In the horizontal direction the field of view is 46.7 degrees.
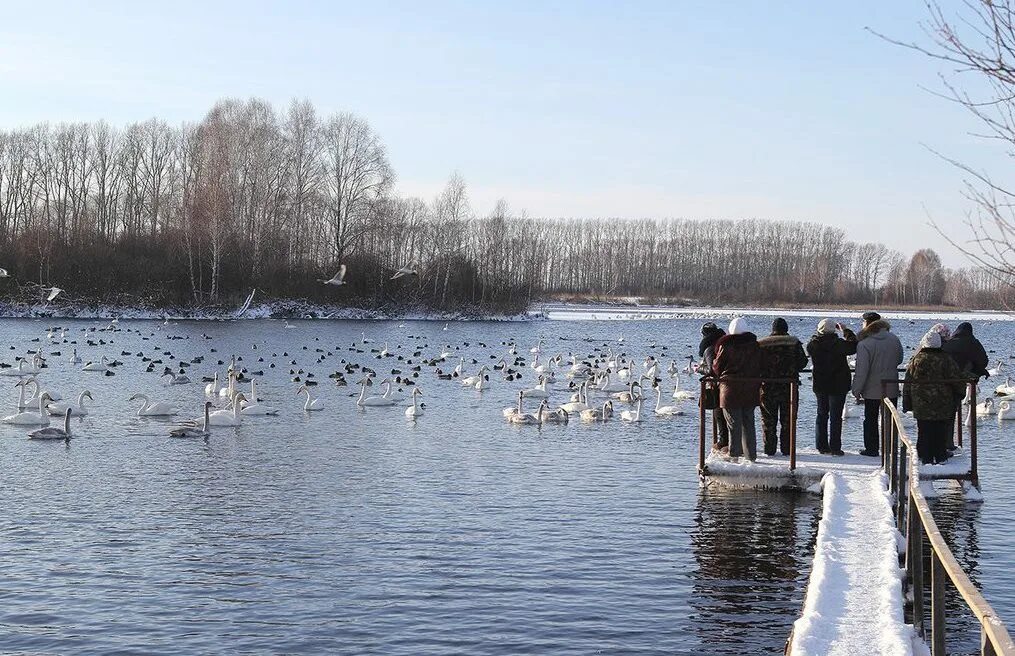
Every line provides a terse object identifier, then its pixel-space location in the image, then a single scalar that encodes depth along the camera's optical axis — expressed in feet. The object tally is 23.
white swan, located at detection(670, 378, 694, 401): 92.48
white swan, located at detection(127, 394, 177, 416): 77.30
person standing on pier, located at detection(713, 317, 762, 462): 45.39
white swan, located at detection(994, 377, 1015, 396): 102.59
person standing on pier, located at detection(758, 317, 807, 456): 46.19
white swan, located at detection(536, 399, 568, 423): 77.36
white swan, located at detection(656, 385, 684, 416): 81.05
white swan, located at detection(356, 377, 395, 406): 89.86
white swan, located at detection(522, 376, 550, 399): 95.55
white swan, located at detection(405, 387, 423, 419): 80.74
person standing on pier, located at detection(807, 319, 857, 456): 46.65
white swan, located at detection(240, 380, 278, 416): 80.79
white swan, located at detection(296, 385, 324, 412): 84.69
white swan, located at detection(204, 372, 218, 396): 96.94
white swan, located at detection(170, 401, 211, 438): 68.23
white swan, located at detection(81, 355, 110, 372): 116.98
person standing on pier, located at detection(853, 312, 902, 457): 44.98
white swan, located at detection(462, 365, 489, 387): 105.09
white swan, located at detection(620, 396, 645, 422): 78.69
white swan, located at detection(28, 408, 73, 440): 65.41
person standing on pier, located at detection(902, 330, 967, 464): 43.04
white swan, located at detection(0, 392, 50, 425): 71.61
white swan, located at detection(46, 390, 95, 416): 75.80
